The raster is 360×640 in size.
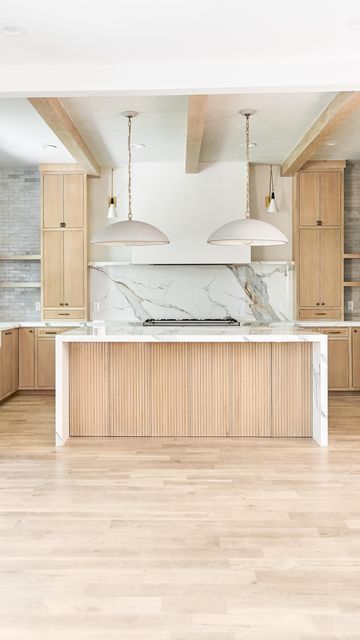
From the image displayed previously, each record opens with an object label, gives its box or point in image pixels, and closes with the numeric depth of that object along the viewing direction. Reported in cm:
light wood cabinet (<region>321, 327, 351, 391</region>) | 689
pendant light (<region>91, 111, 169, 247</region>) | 491
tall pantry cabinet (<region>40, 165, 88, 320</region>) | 703
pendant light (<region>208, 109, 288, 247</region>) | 477
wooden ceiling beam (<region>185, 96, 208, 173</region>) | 431
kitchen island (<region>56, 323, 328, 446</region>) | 495
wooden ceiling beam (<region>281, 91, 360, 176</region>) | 445
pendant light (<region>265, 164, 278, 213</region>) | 655
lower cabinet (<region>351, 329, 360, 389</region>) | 689
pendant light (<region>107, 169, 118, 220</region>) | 629
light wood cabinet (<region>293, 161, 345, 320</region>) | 702
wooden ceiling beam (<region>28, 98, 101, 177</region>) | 447
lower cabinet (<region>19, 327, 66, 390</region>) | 693
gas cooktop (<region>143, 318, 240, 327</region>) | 684
